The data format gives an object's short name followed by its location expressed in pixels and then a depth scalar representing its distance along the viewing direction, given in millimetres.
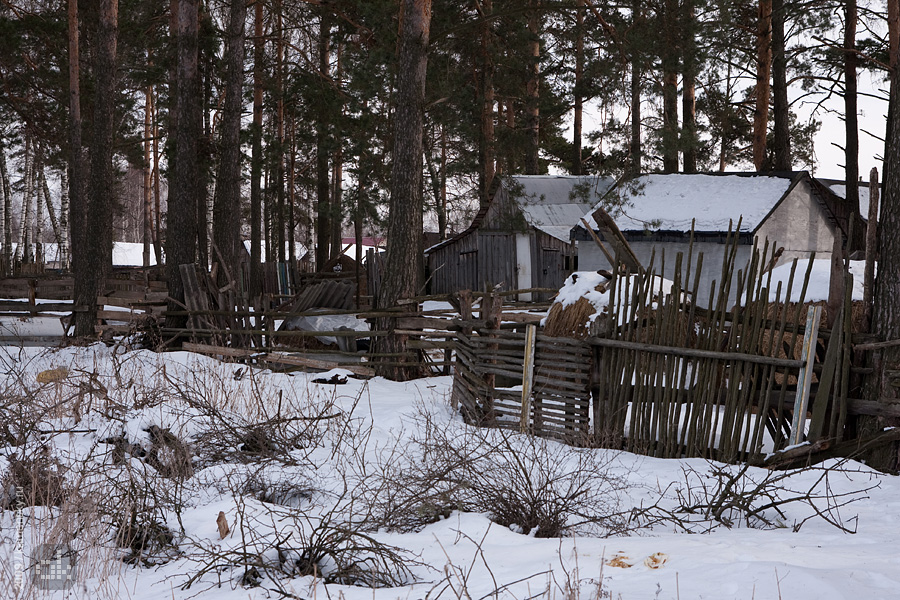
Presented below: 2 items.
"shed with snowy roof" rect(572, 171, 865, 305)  17859
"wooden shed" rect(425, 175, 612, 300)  24109
